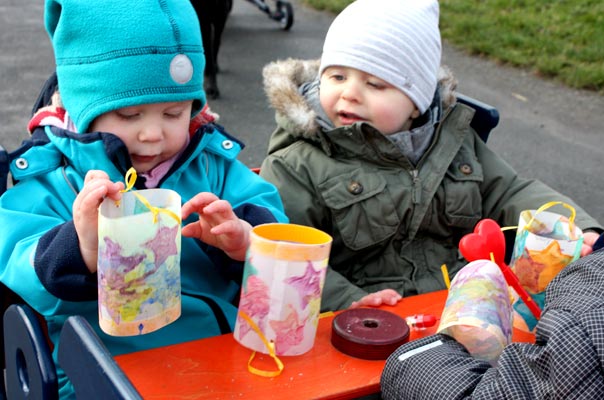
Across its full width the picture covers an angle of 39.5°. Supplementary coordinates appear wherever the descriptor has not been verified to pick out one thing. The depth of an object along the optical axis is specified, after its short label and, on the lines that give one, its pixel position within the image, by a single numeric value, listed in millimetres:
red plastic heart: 1893
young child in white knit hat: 2502
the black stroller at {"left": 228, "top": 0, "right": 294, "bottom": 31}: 8531
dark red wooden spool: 1783
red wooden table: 1626
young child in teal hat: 1774
